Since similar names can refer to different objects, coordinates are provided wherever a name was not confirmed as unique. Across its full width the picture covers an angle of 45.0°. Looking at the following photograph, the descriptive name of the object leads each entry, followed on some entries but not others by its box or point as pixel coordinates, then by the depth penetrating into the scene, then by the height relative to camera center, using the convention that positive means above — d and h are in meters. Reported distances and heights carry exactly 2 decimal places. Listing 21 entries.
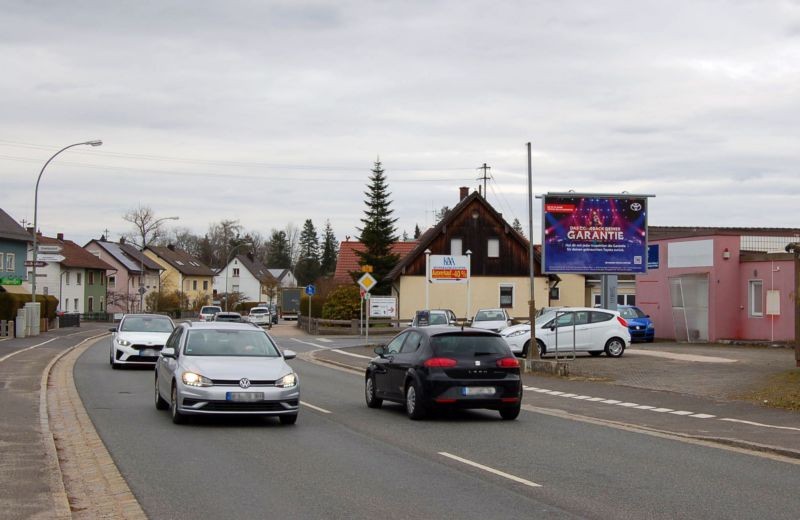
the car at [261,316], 70.56 -0.70
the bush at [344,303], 63.44 +0.25
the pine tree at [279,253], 171.38 +9.60
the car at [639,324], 40.53 -0.70
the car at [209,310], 67.25 -0.26
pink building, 35.66 +0.88
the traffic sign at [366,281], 40.94 +1.09
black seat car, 15.16 -1.05
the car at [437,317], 42.38 -0.44
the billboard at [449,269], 57.34 +2.26
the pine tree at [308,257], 158.00 +8.71
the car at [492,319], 40.00 -0.50
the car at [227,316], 43.09 -0.44
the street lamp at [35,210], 45.56 +4.58
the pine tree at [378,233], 74.25 +5.88
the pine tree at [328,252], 161.38 +9.43
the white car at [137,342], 25.75 -0.96
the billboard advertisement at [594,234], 30.31 +2.33
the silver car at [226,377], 13.61 -1.01
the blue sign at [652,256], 42.25 +2.27
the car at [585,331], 29.75 -0.73
